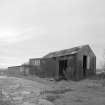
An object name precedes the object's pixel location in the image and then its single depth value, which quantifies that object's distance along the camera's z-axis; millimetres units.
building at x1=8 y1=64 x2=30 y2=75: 45834
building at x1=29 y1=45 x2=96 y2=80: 31281
